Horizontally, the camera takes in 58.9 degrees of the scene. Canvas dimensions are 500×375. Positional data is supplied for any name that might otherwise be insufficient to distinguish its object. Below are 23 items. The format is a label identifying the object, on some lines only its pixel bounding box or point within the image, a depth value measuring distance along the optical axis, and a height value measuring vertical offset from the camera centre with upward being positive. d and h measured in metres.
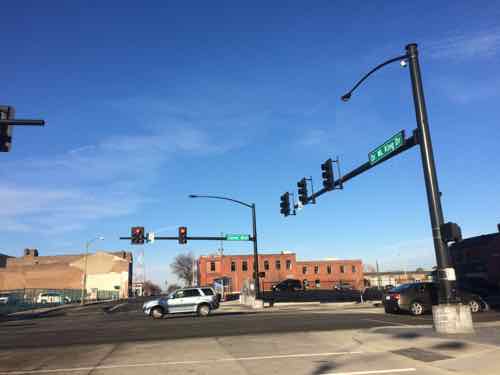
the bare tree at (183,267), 141.50 +8.44
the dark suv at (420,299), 19.69 -0.70
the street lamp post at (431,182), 12.34 +2.93
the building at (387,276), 112.42 +2.40
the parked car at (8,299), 45.31 +0.20
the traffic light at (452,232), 11.97 +1.31
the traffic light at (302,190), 23.52 +5.08
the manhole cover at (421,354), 8.44 -1.39
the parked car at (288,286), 67.88 +0.42
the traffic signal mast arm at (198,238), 35.66 +4.36
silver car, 25.55 -0.56
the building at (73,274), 104.12 +5.64
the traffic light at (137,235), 34.56 +4.61
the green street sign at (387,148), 15.65 +5.06
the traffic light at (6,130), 12.91 +4.84
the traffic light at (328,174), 20.69 +5.16
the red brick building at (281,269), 92.94 +4.13
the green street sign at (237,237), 35.91 +4.29
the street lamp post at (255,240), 33.43 +3.85
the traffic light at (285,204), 26.67 +5.00
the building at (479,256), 49.91 +2.87
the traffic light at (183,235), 35.28 +4.56
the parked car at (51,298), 58.08 +0.16
